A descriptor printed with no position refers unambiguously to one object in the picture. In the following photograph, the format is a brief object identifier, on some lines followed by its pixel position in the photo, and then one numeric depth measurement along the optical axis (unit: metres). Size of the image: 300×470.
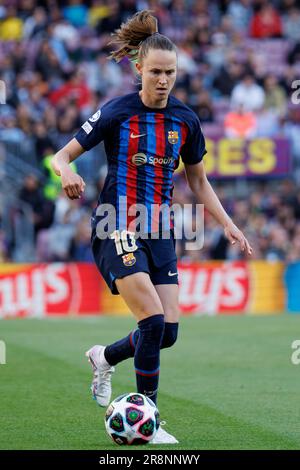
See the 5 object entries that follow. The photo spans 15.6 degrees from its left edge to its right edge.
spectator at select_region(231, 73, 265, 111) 22.11
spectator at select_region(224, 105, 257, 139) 21.05
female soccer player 6.80
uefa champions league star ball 6.56
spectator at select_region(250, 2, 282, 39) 25.16
